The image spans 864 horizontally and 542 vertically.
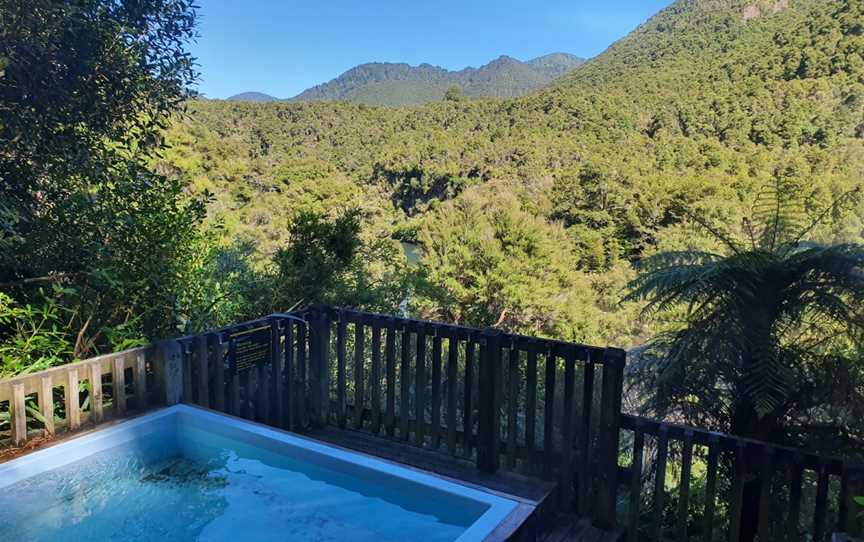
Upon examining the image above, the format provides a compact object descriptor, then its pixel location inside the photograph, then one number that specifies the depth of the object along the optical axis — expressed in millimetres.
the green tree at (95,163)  3076
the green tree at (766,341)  2775
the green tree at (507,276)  13523
